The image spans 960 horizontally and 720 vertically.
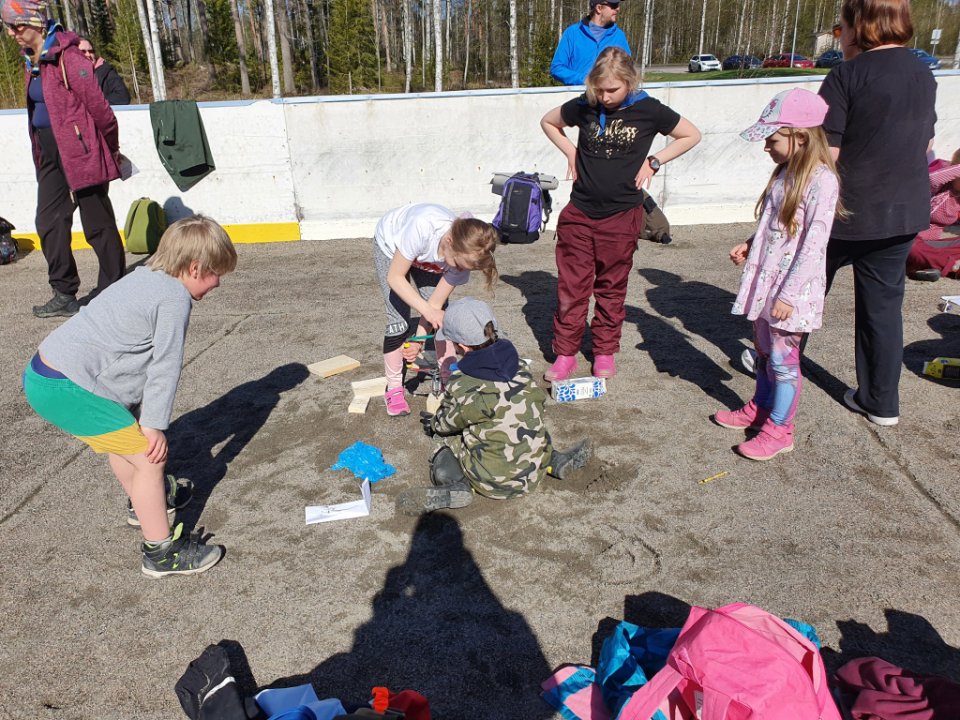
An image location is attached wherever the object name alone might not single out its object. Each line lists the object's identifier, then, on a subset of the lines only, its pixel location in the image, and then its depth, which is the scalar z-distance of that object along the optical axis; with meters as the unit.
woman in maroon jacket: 5.66
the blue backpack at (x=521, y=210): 5.77
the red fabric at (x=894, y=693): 1.96
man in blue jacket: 6.98
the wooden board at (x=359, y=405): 4.42
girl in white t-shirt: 3.58
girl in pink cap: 3.27
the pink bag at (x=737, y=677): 1.76
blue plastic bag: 3.71
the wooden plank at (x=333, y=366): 5.05
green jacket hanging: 8.28
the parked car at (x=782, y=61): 39.49
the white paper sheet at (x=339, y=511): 3.34
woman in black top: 3.48
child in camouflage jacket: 3.25
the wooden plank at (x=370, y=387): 4.59
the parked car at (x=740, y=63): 39.73
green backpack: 8.48
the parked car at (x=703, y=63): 41.69
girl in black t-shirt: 4.20
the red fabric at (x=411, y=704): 2.12
